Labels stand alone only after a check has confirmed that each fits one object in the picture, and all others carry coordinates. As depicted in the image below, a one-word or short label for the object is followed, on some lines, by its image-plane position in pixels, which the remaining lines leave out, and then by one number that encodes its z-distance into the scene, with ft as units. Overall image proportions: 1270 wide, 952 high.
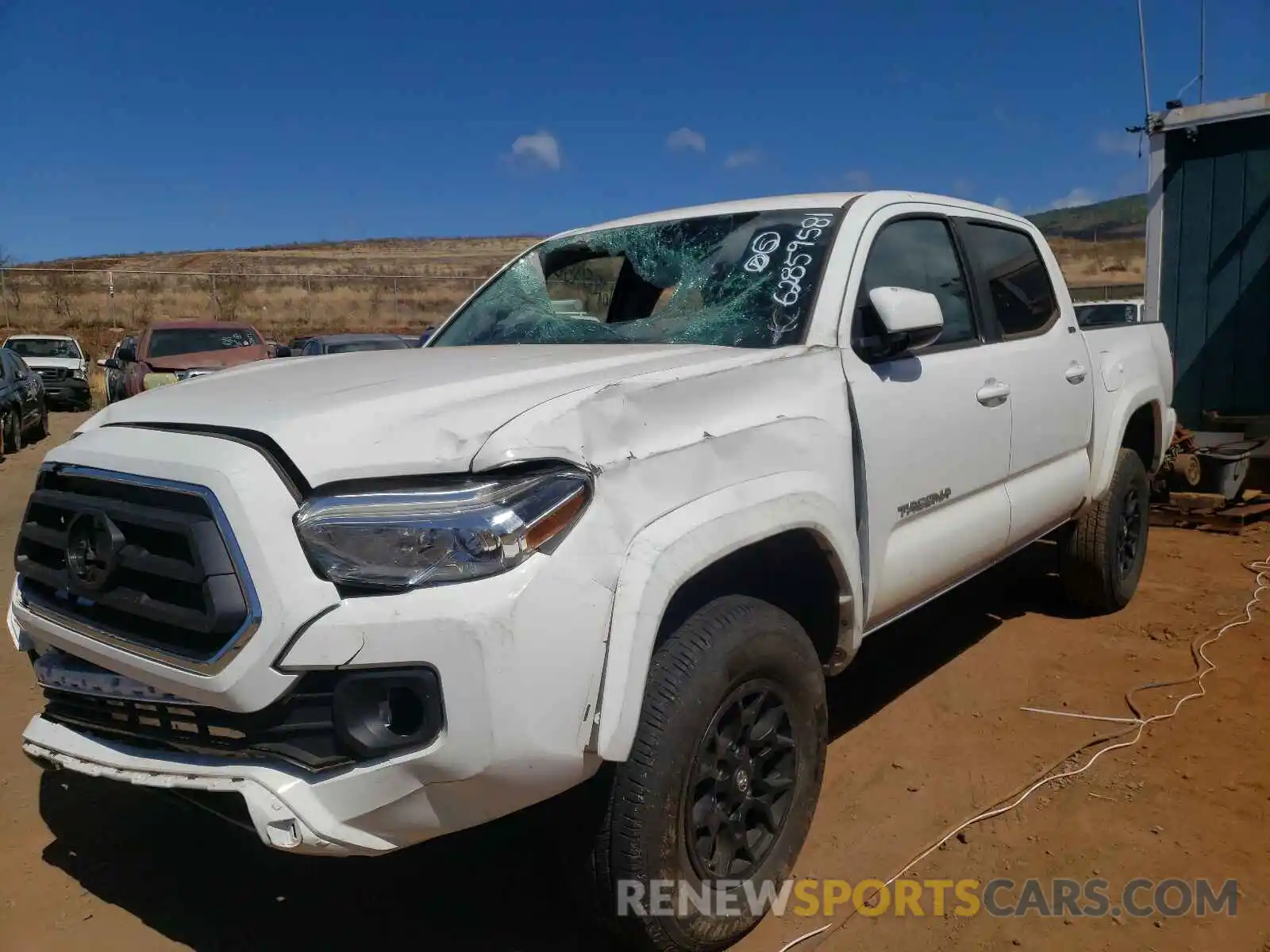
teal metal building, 26.76
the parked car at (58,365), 64.18
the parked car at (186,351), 43.47
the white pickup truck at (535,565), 6.08
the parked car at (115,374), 47.39
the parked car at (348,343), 41.88
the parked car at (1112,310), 39.09
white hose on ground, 9.39
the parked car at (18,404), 42.45
